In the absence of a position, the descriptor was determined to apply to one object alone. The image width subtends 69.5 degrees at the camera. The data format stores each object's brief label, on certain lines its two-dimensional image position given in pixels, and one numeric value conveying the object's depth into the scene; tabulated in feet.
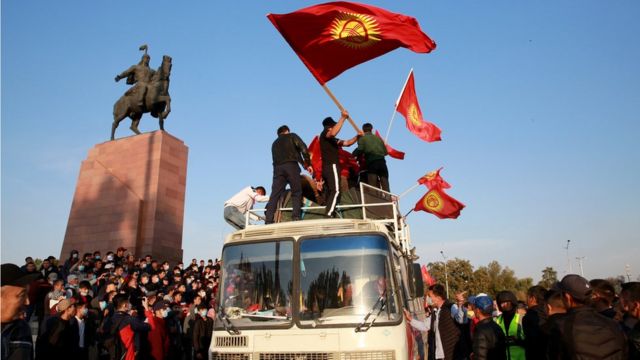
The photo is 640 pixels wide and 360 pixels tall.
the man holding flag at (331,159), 23.24
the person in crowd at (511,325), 17.80
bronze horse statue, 70.28
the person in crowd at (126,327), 26.55
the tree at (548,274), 225.58
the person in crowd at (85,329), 26.94
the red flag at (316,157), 28.58
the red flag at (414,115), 35.32
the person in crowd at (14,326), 10.93
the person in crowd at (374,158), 28.45
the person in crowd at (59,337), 21.17
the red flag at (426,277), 38.86
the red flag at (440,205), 37.17
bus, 15.84
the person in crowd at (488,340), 16.26
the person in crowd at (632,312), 12.08
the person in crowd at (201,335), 32.86
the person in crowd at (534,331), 17.10
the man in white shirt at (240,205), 25.29
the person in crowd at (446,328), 25.95
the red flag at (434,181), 38.50
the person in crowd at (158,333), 29.96
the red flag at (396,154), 37.32
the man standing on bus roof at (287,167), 23.36
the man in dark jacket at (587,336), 11.29
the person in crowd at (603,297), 17.10
